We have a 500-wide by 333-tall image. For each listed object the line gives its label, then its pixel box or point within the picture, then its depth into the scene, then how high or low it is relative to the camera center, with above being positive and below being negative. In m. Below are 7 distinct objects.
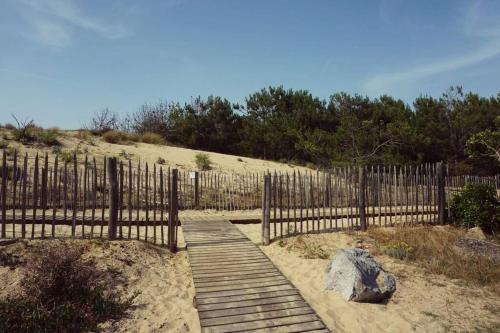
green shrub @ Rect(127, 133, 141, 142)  25.87 +3.90
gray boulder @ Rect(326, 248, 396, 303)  6.57 -1.69
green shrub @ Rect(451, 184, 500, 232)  11.49 -0.68
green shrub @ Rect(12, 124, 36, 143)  19.84 +3.22
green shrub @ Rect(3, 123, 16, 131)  21.83 +4.04
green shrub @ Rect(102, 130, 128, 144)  24.39 +3.75
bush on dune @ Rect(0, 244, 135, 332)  5.30 -1.71
